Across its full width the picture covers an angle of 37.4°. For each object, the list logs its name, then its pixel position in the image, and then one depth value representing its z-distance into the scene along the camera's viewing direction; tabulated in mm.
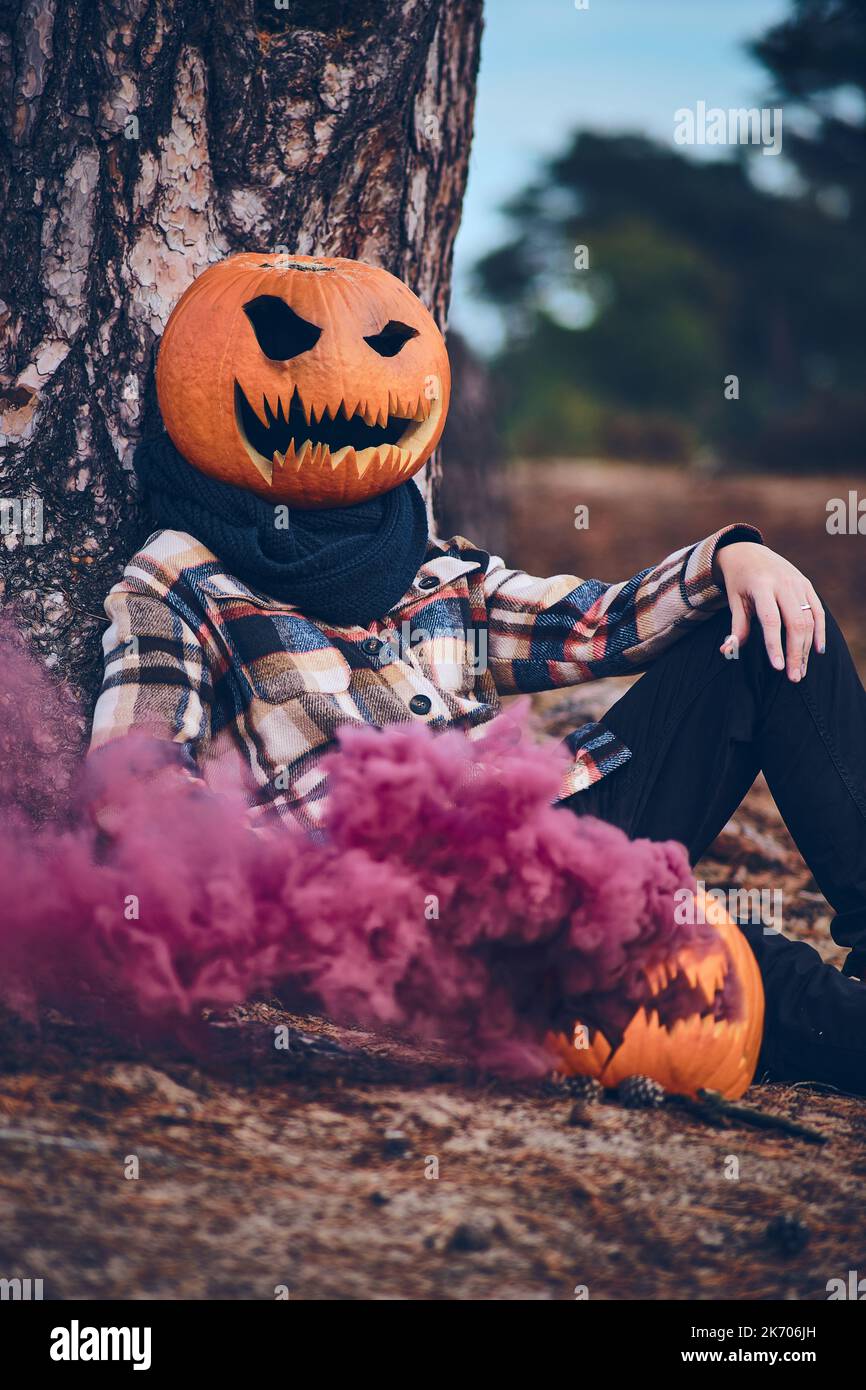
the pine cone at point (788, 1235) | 1984
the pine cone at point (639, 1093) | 2369
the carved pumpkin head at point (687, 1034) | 2365
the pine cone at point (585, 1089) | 2375
